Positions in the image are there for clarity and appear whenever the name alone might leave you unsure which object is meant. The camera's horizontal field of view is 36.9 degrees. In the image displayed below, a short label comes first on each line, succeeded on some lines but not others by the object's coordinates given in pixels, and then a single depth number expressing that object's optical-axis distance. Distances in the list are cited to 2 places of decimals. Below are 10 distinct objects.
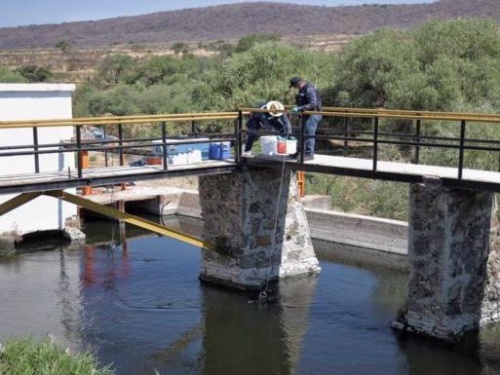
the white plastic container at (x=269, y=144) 15.17
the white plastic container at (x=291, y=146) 14.98
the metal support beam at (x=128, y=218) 13.90
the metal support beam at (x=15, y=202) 13.49
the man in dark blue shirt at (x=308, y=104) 14.80
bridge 12.80
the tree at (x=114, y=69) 71.81
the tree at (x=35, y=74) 64.25
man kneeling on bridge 15.32
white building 19.05
